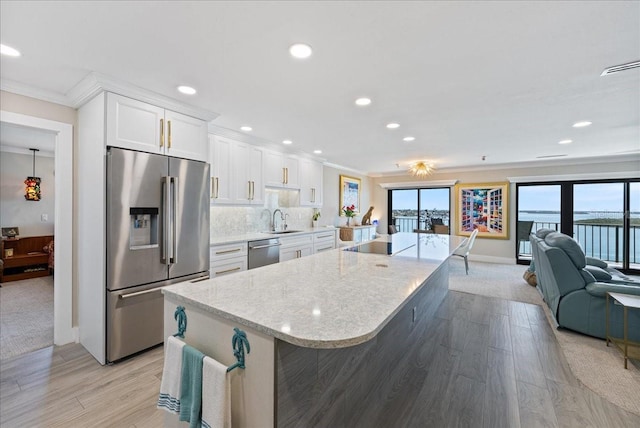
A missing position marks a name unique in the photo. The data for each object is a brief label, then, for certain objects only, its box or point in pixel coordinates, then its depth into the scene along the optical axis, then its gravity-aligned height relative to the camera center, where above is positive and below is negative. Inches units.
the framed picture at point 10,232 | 201.3 -16.2
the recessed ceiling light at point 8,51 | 73.2 +44.5
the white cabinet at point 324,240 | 202.1 -22.0
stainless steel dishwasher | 147.2 -23.0
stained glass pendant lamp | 207.8 +17.8
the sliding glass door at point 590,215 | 223.8 -1.1
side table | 91.0 -35.1
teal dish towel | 44.9 -30.4
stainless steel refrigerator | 92.7 -10.2
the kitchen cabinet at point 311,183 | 209.5 +24.0
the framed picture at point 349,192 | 277.9 +22.5
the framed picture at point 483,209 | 266.1 +4.4
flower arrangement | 267.4 +1.6
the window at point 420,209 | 299.3 +4.7
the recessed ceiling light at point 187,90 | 96.4 +44.6
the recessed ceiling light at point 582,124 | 132.6 +45.3
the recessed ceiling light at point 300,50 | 72.0 +44.5
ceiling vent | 79.3 +44.4
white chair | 205.1 -26.6
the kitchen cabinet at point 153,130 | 94.0 +31.8
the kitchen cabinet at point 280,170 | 178.2 +29.7
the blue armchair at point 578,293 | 105.9 -33.8
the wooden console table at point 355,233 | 245.8 -19.5
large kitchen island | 39.9 -19.2
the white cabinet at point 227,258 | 128.0 -23.3
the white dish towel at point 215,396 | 41.3 -28.8
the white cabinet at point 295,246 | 170.4 -22.8
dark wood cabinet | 192.4 -35.5
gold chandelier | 233.0 +39.6
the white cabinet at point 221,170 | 143.1 +22.7
